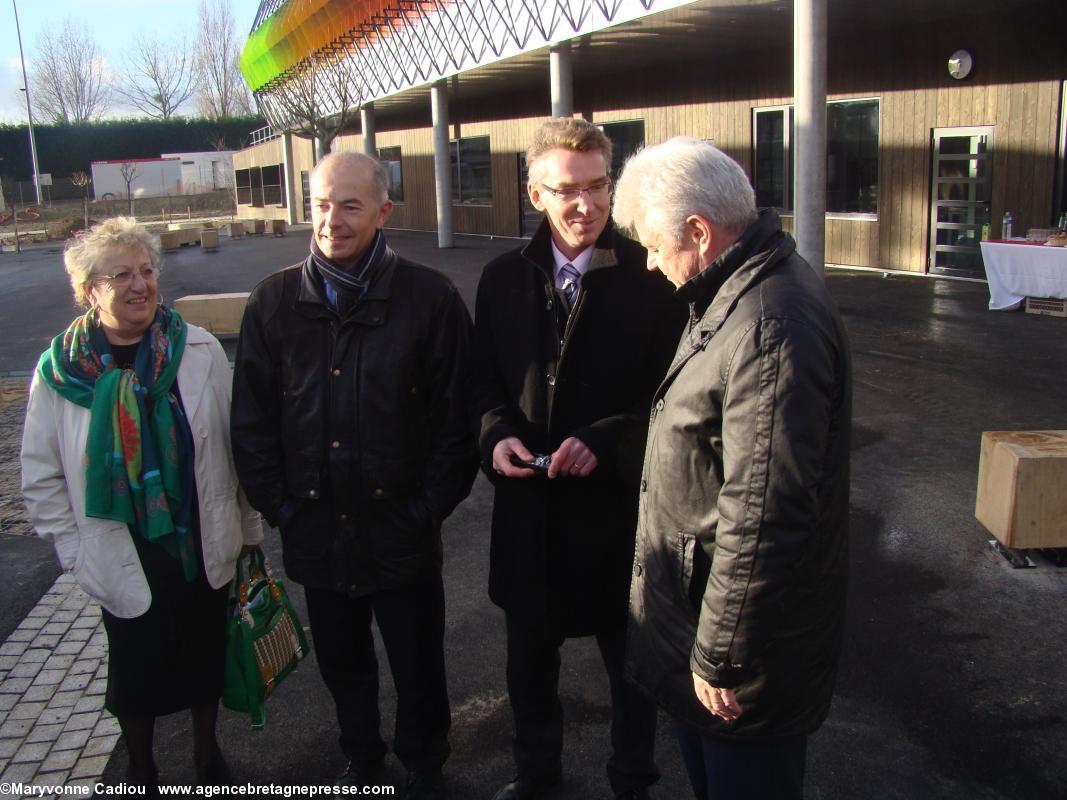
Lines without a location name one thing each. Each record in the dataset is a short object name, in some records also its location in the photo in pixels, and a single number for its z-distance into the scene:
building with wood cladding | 13.66
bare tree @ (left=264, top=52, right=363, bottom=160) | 27.95
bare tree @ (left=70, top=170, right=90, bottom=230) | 50.59
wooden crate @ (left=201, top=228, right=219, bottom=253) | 28.31
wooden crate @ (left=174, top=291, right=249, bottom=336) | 12.12
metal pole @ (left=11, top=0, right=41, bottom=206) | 55.67
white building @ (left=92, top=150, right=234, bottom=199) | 61.47
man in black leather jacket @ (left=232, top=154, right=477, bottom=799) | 2.90
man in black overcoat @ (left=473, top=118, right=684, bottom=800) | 2.77
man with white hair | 1.94
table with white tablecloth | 11.61
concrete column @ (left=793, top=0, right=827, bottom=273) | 11.12
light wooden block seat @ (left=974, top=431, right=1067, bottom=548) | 4.79
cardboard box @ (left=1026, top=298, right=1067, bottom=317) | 11.68
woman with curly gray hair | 2.92
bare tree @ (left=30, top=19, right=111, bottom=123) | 86.94
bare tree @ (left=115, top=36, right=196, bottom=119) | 89.88
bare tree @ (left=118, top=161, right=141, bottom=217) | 53.96
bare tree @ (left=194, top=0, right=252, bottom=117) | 88.12
